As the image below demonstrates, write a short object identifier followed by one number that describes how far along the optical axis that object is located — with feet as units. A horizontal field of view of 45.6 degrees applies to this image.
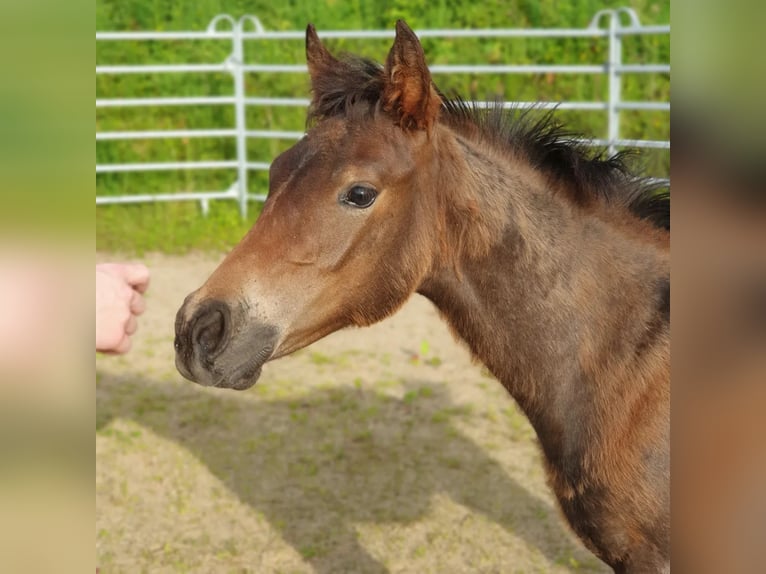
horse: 7.09
